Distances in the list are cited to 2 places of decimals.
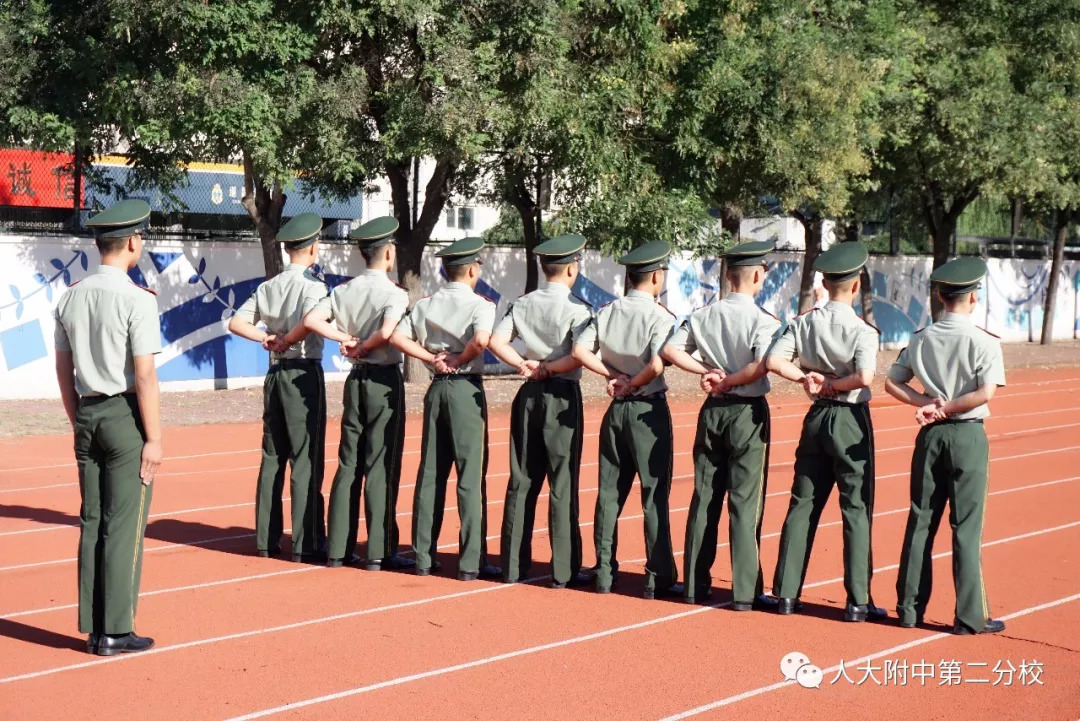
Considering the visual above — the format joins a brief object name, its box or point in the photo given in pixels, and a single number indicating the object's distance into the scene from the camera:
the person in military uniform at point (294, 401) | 8.84
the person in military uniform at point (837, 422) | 7.22
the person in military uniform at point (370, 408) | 8.59
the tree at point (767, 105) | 19.41
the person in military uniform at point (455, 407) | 8.33
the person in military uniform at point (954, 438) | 6.98
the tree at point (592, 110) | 17.16
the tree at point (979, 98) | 24.98
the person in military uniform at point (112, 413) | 6.46
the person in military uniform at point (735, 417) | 7.49
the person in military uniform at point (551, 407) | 8.09
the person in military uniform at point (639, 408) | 7.81
